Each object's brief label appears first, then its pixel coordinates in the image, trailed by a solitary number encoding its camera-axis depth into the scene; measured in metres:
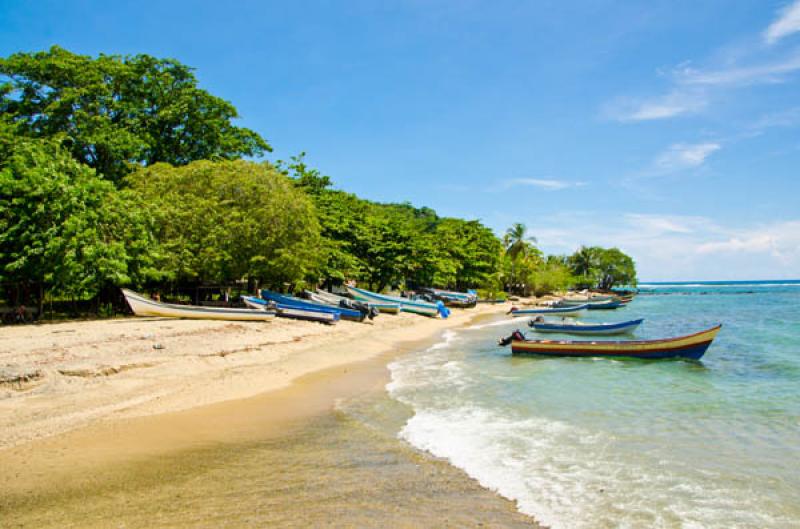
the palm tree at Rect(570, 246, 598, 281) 105.19
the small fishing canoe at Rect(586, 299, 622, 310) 57.41
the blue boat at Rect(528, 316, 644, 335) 27.64
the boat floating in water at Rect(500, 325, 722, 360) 18.16
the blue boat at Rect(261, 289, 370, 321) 25.96
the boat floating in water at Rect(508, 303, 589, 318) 41.59
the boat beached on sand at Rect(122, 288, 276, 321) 21.25
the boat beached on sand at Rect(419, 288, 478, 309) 48.75
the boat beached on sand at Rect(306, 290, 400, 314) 31.28
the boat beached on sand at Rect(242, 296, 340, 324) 24.86
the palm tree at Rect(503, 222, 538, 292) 71.56
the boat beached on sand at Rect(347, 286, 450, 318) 35.00
